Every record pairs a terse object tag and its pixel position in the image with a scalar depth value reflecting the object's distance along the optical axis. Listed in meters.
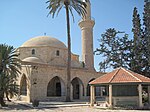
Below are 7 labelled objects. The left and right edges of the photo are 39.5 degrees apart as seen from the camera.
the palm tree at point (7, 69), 18.02
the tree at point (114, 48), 34.12
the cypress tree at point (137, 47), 28.94
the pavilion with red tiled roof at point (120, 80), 16.48
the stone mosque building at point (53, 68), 23.92
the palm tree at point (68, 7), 23.34
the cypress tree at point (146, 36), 28.34
